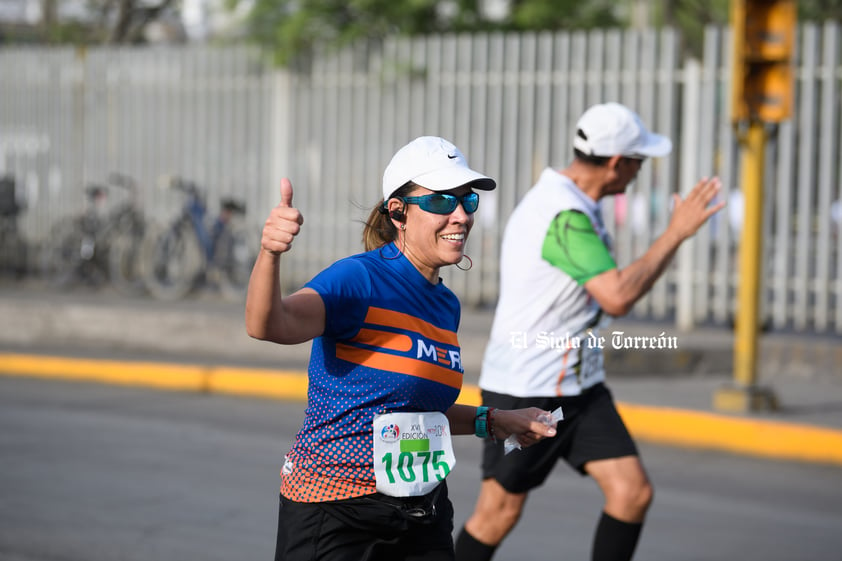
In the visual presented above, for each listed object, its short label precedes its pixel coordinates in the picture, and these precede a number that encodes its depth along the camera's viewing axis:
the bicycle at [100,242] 31.08
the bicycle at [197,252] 29.50
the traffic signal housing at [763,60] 18.14
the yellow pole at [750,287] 18.30
